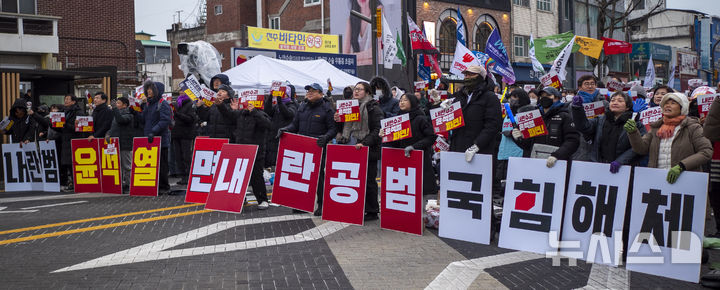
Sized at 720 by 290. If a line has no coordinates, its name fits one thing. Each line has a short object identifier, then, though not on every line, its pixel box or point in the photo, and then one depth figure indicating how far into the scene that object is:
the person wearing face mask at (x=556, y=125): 7.21
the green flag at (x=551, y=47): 21.41
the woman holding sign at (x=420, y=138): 7.54
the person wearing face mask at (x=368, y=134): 8.27
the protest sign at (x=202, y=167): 9.95
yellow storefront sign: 26.39
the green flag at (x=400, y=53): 20.20
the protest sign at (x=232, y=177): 9.02
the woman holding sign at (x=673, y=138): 6.18
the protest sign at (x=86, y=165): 11.48
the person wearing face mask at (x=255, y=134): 9.41
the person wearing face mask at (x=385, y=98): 9.52
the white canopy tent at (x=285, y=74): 17.20
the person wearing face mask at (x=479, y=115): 7.22
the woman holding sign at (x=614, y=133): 7.05
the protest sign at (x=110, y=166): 11.22
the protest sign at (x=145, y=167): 10.88
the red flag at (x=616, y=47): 24.70
